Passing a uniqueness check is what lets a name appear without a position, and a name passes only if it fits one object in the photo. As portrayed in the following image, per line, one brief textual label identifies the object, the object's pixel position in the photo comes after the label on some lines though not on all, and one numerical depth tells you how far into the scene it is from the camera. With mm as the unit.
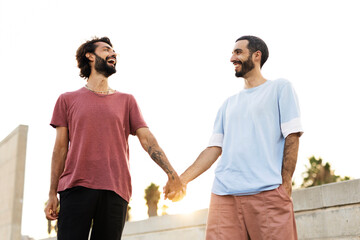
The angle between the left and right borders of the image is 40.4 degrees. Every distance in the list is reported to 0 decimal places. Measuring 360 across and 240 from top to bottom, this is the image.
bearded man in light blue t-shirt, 3285
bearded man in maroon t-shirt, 3361
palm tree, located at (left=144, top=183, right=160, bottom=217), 52853
